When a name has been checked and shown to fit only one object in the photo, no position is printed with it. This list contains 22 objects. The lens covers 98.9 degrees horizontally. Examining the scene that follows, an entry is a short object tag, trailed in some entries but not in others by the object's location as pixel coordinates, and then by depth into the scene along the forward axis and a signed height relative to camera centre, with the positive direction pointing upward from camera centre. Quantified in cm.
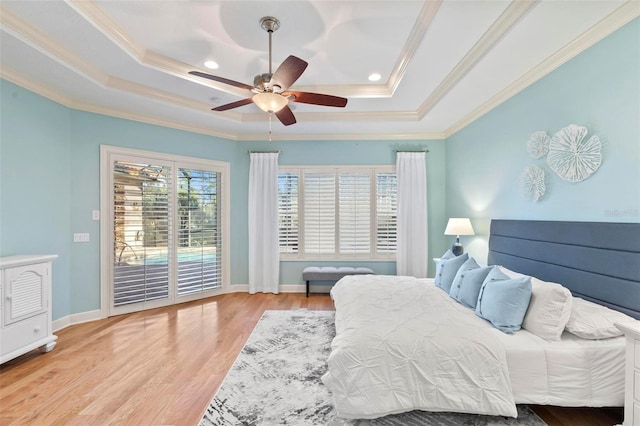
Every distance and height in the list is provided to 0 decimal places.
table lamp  375 -18
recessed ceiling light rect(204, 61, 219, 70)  296 +167
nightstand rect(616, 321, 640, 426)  153 -93
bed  178 -90
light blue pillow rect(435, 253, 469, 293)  307 -64
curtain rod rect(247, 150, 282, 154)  488 +114
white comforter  177 -104
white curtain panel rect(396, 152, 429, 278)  480 +1
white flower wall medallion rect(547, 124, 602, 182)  218 +52
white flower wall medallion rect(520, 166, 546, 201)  270 +33
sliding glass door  387 -19
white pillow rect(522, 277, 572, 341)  193 -70
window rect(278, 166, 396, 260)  496 +6
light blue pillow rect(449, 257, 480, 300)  280 -64
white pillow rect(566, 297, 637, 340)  182 -73
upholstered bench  454 -95
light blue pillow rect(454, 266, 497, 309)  256 -67
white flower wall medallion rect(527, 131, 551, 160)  263 +70
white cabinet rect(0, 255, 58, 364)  249 -86
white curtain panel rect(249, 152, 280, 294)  486 -7
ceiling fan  208 +109
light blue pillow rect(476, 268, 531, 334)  208 -69
